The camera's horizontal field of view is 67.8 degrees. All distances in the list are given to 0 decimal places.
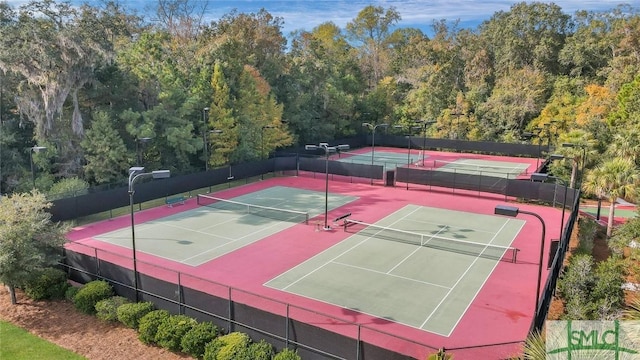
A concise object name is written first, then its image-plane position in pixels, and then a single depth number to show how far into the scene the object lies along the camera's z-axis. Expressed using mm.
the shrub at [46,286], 18922
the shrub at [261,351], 13805
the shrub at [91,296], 17688
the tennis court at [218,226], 23922
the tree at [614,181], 26562
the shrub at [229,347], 13984
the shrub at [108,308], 17000
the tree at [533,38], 68500
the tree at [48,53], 30453
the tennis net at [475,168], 46156
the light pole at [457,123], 64412
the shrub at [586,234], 23044
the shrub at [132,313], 16375
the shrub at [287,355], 13414
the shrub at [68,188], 29905
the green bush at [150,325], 15711
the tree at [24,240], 17438
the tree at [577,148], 33000
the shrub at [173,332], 15266
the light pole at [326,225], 27216
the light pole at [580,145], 30356
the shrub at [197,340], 14852
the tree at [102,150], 34000
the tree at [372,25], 103312
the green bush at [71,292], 18531
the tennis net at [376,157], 53750
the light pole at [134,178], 17047
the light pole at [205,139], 40344
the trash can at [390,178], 39969
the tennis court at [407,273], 17562
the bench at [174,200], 32969
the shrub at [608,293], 15820
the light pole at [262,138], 45619
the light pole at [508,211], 13953
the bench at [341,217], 27086
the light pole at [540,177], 25253
